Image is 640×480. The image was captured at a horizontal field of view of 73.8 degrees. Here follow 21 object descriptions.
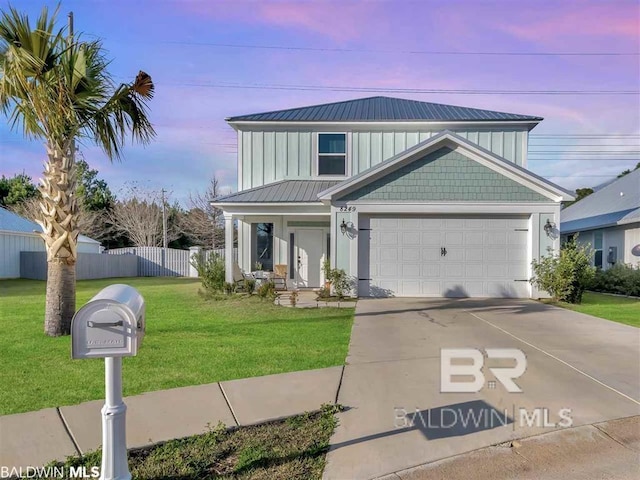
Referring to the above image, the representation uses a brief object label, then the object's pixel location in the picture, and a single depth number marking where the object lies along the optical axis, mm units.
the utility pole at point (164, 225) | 36303
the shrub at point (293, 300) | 11336
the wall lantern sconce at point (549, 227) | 12859
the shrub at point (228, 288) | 13359
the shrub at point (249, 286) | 13266
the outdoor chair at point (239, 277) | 13845
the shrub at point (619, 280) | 14680
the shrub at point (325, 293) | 12773
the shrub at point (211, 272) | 13406
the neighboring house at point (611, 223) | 16547
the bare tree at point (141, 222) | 37812
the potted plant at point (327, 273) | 12789
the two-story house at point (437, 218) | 12906
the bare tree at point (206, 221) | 36844
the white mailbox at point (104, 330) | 2785
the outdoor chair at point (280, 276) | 15281
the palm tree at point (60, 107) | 6984
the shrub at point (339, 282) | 12695
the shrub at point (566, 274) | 12070
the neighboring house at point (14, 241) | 22484
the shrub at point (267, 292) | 12016
